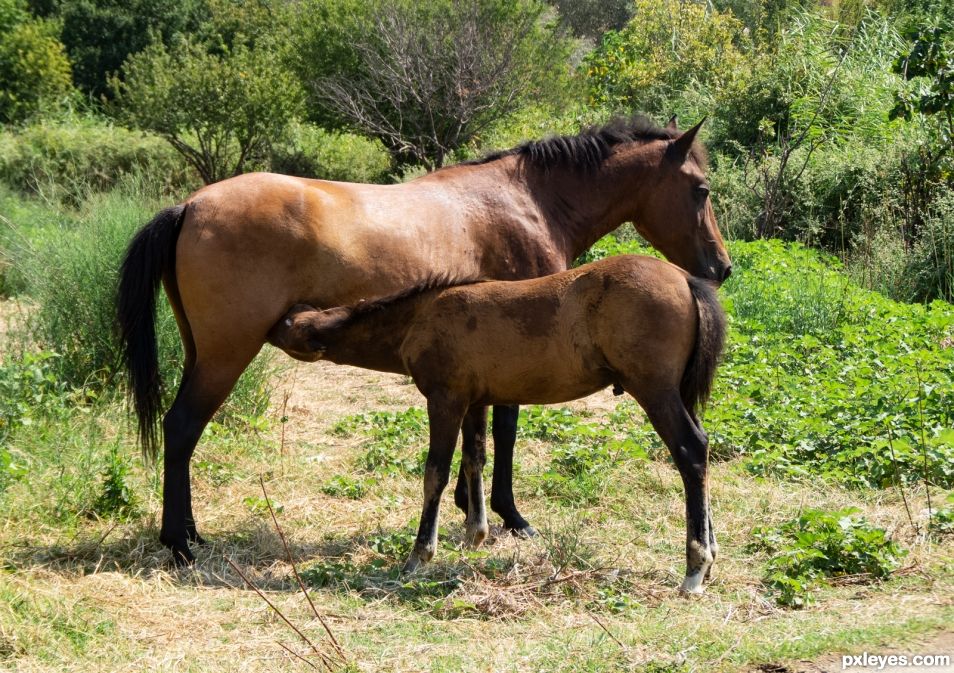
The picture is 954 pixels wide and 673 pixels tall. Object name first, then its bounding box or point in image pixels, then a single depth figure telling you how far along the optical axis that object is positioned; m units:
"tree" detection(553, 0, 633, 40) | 42.44
